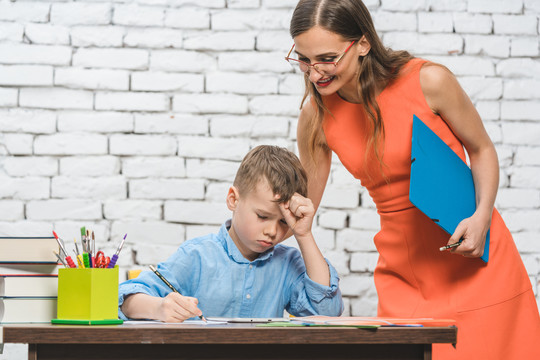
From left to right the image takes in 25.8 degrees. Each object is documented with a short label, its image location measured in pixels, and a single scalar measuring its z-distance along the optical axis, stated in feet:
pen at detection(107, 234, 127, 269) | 7.13
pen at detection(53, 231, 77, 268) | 7.12
